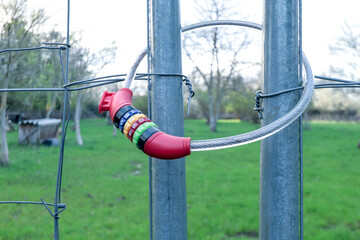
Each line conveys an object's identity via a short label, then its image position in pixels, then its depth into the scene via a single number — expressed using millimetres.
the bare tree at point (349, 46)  11719
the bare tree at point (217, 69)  13250
